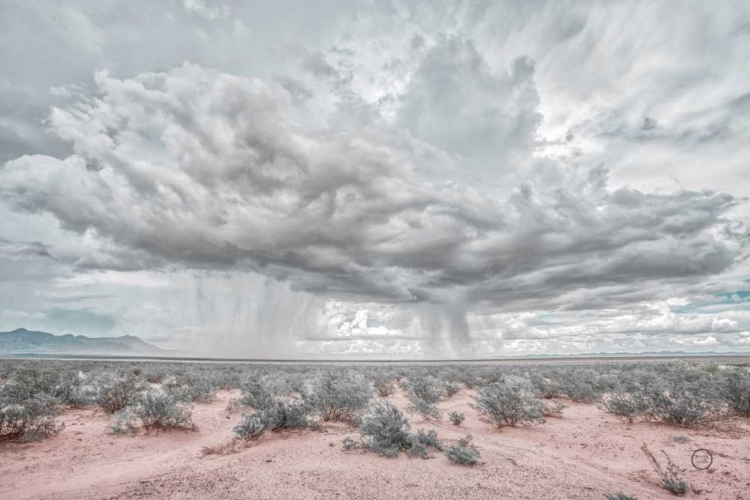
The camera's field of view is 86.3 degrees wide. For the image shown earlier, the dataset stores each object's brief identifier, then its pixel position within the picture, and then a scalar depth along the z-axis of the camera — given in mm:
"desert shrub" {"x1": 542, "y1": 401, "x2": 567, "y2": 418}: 16138
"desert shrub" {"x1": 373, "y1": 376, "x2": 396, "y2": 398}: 24250
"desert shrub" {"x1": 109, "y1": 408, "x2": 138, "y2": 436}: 12766
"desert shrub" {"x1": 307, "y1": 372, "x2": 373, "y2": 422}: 13484
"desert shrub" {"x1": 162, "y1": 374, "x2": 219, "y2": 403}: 19859
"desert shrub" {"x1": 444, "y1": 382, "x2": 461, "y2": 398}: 23631
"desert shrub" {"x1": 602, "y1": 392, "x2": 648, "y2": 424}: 13959
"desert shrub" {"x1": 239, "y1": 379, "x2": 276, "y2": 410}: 12527
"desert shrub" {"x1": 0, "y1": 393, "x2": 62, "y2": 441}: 11680
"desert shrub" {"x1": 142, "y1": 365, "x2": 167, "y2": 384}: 31075
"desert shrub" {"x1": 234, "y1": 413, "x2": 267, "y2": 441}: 10586
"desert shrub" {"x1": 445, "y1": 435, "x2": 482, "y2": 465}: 8789
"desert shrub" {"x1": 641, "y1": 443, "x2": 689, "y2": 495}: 7582
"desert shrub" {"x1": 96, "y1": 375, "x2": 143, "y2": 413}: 16625
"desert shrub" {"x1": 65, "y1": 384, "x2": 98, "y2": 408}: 17438
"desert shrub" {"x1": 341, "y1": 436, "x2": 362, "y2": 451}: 9831
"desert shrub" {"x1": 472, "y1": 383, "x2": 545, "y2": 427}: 14016
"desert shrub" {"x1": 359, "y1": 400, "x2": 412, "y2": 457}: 9531
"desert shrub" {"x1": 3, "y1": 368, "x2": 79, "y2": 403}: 15086
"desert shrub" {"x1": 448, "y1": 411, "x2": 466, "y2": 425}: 14078
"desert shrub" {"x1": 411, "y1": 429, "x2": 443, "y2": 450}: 9826
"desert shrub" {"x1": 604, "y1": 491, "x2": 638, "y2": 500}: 6709
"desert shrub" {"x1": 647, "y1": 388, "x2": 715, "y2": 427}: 12739
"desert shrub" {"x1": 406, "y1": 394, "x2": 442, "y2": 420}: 14336
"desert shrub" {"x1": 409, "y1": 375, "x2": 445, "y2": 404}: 18359
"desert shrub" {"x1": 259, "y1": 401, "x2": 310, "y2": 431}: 11375
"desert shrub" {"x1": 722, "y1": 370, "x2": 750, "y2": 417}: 14070
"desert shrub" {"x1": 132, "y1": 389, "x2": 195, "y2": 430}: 13062
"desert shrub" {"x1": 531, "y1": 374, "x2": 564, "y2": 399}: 22328
